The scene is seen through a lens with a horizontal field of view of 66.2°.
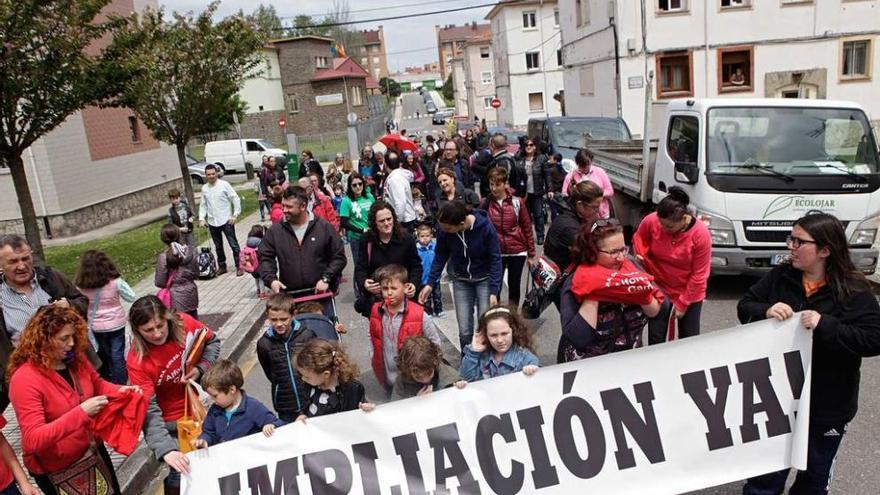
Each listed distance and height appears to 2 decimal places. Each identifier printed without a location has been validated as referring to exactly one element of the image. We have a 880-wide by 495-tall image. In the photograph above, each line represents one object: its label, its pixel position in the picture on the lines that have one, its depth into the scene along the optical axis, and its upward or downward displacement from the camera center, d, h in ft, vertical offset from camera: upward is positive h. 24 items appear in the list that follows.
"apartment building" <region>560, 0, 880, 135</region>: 75.66 +2.59
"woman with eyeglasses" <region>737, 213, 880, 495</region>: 10.47 -3.91
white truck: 22.99 -3.54
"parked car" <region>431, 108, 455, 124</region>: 215.10 -3.59
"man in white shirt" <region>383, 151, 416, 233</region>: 31.17 -3.94
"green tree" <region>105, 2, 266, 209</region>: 50.37 +4.54
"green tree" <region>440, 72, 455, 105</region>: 355.25 +6.76
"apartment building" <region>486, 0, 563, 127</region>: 156.46 +8.45
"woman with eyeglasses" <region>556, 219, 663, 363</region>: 11.68 -3.60
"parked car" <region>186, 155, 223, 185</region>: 95.91 -5.61
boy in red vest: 15.53 -4.83
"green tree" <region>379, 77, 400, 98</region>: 344.90 +12.45
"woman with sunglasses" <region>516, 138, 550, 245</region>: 36.63 -4.46
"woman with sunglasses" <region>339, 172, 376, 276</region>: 28.86 -3.91
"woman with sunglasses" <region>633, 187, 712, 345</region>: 15.99 -4.26
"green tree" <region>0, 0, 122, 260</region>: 30.63 +3.43
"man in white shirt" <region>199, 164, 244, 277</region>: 35.09 -4.08
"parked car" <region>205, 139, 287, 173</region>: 113.29 -4.47
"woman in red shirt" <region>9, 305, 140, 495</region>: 10.82 -3.99
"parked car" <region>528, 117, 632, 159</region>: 48.65 -2.99
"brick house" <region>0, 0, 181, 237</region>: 56.90 -2.95
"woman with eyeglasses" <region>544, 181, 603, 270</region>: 16.87 -3.26
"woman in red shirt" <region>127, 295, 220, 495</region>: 12.55 -4.18
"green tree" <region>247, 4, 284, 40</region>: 59.26 +8.90
